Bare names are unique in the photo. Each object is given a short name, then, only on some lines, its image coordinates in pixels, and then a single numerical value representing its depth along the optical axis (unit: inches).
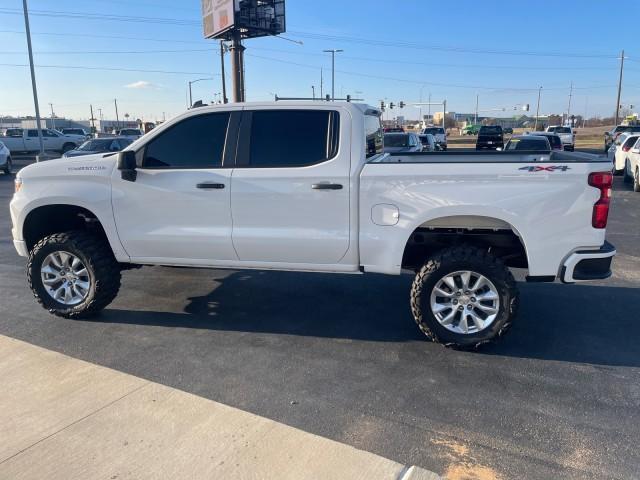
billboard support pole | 1663.4
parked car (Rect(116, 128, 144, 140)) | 1628.4
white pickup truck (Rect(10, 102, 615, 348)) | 158.2
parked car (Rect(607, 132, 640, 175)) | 643.8
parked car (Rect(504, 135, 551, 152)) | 625.3
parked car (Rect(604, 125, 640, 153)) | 1233.4
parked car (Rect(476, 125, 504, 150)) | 1328.7
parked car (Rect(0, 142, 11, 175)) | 828.0
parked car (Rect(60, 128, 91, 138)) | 1606.5
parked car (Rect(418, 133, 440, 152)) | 933.9
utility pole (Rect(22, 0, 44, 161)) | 1027.8
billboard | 1547.7
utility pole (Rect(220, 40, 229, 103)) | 1750.7
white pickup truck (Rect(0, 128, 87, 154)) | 1282.0
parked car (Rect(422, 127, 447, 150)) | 1469.2
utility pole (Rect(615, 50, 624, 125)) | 2167.8
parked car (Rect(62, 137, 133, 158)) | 746.2
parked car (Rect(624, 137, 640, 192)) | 553.3
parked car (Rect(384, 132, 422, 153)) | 682.1
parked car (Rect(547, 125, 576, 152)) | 1305.4
